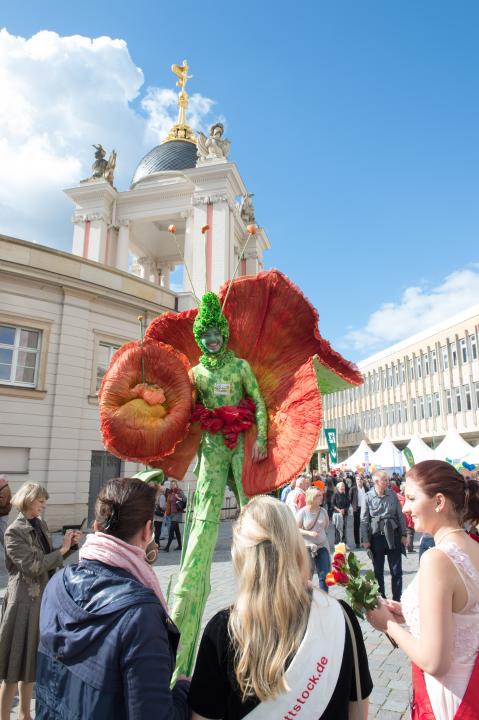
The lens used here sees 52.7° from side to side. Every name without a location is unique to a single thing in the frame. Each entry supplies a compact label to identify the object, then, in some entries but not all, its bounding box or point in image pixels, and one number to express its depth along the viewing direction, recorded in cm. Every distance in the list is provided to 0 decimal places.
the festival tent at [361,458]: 2266
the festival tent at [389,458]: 2180
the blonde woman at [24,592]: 310
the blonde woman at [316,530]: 638
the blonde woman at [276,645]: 135
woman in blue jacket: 137
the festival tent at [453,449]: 1905
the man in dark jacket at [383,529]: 620
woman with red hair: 170
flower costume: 312
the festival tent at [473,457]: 1744
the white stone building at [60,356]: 1329
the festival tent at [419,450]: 1988
